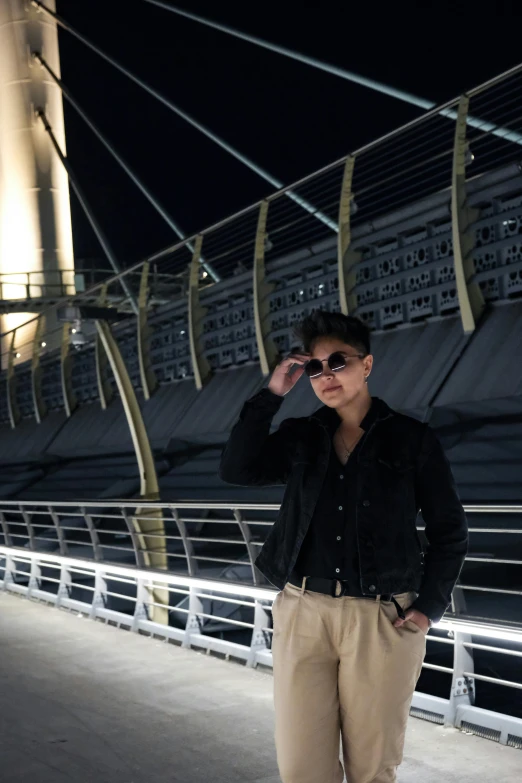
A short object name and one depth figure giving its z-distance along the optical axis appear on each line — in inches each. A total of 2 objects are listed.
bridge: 195.6
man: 106.7
